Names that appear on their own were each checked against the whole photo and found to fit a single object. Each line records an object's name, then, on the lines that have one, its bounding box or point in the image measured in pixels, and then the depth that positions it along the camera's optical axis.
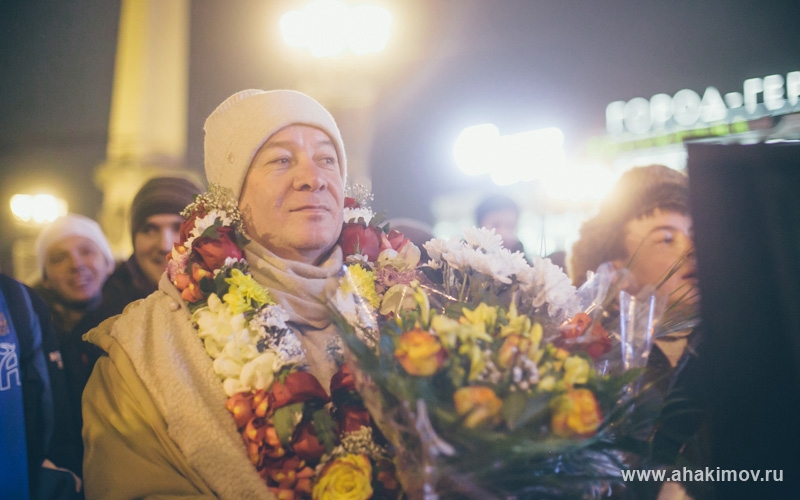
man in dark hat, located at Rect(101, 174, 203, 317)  3.48
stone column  12.03
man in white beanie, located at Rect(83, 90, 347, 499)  1.80
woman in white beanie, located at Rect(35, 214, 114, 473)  3.28
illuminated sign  13.57
